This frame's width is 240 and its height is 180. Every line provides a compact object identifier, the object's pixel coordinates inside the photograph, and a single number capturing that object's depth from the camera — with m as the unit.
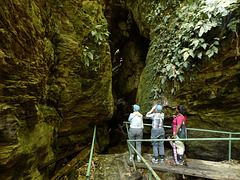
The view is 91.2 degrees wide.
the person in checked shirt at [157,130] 4.42
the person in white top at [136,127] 4.59
